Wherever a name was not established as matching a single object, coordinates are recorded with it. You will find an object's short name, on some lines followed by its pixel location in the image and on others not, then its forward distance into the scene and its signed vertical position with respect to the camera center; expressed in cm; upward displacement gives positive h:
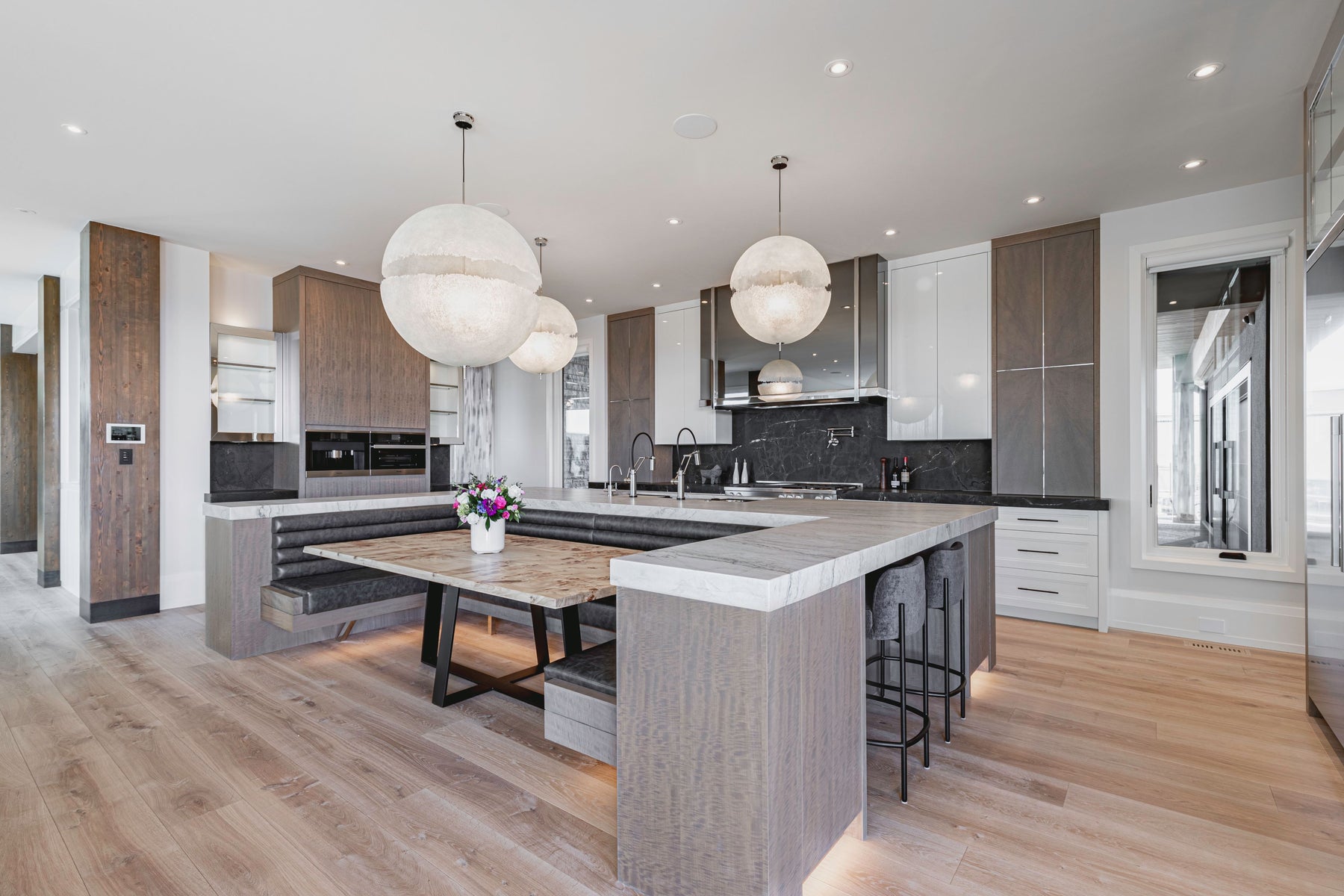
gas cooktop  514 -36
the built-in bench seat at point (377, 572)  330 -68
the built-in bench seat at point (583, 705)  185 -77
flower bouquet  280 -28
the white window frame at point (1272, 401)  369 +27
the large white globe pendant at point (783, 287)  296 +77
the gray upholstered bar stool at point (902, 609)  204 -53
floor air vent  365 -119
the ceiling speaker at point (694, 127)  304 +157
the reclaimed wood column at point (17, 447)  707 +5
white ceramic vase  282 -40
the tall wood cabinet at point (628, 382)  695 +75
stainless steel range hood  507 +84
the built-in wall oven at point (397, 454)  592 -4
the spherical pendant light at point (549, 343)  380 +65
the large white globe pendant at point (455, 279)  237 +65
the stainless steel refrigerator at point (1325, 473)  234 -10
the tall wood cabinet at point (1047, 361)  434 +61
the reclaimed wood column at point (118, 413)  440 +27
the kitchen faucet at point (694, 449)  650 -1
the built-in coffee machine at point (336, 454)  545 -4
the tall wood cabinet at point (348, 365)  547 +78
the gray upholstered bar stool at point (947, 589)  236 -54
